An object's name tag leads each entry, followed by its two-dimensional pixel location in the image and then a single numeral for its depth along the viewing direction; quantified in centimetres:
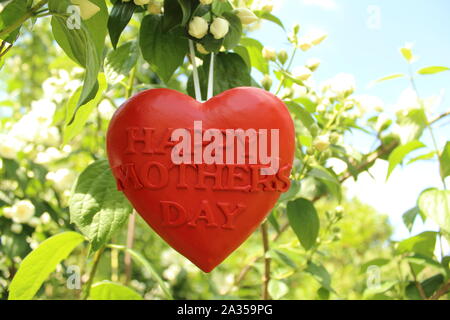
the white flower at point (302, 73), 49
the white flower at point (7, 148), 71
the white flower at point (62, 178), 75
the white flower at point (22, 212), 69
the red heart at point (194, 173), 38
